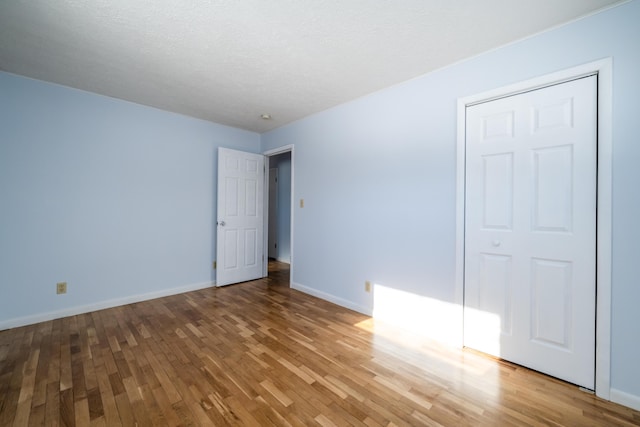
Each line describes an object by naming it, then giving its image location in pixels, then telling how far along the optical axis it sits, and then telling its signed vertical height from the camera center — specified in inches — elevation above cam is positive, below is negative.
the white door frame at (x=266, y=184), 162.6 +18.3
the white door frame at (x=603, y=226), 68.1 -2.8
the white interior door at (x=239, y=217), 162.7 -3.5
